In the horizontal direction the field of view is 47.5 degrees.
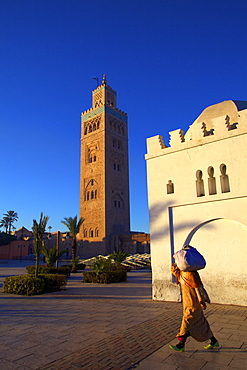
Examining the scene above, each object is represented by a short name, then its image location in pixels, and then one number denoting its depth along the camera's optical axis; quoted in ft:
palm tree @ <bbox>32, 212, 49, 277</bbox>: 36.96
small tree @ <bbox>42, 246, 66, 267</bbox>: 52.95
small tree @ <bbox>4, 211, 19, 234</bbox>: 212.02
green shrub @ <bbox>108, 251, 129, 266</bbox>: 56.99
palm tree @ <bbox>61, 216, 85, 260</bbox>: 91.71
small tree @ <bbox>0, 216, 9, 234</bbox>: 210.24
